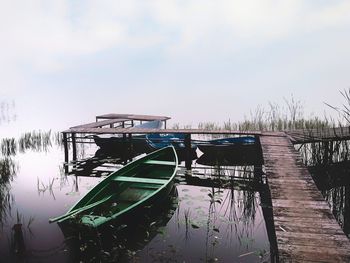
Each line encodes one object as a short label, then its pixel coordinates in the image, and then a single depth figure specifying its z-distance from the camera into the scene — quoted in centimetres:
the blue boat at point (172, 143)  1142
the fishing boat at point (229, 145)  1073
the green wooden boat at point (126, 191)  486
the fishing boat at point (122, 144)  1223
